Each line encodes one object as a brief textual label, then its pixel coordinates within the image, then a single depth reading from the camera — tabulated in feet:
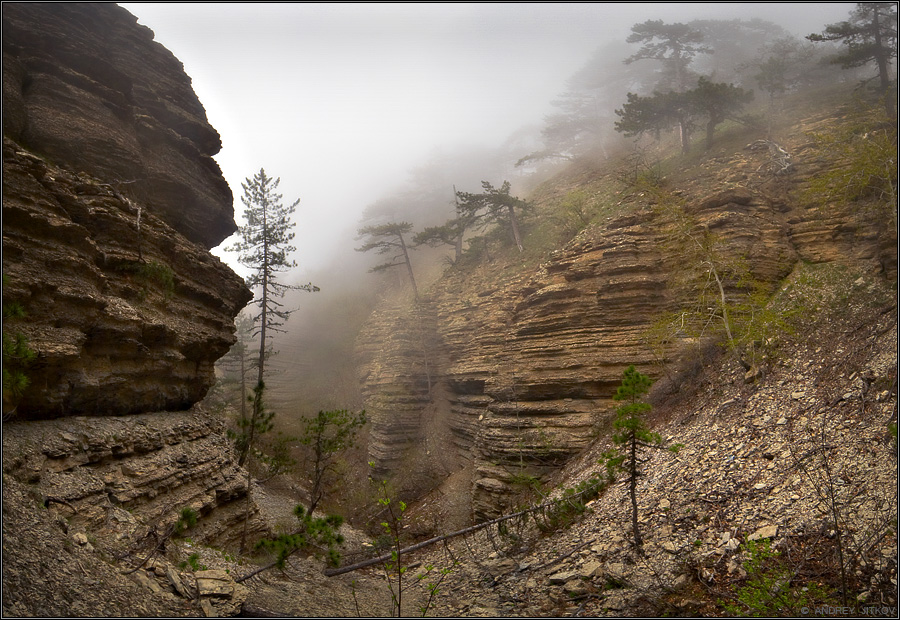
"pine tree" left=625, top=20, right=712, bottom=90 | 119.65
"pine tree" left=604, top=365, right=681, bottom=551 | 26.03
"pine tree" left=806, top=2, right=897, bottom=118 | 68.18
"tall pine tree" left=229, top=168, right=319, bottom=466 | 71.97
